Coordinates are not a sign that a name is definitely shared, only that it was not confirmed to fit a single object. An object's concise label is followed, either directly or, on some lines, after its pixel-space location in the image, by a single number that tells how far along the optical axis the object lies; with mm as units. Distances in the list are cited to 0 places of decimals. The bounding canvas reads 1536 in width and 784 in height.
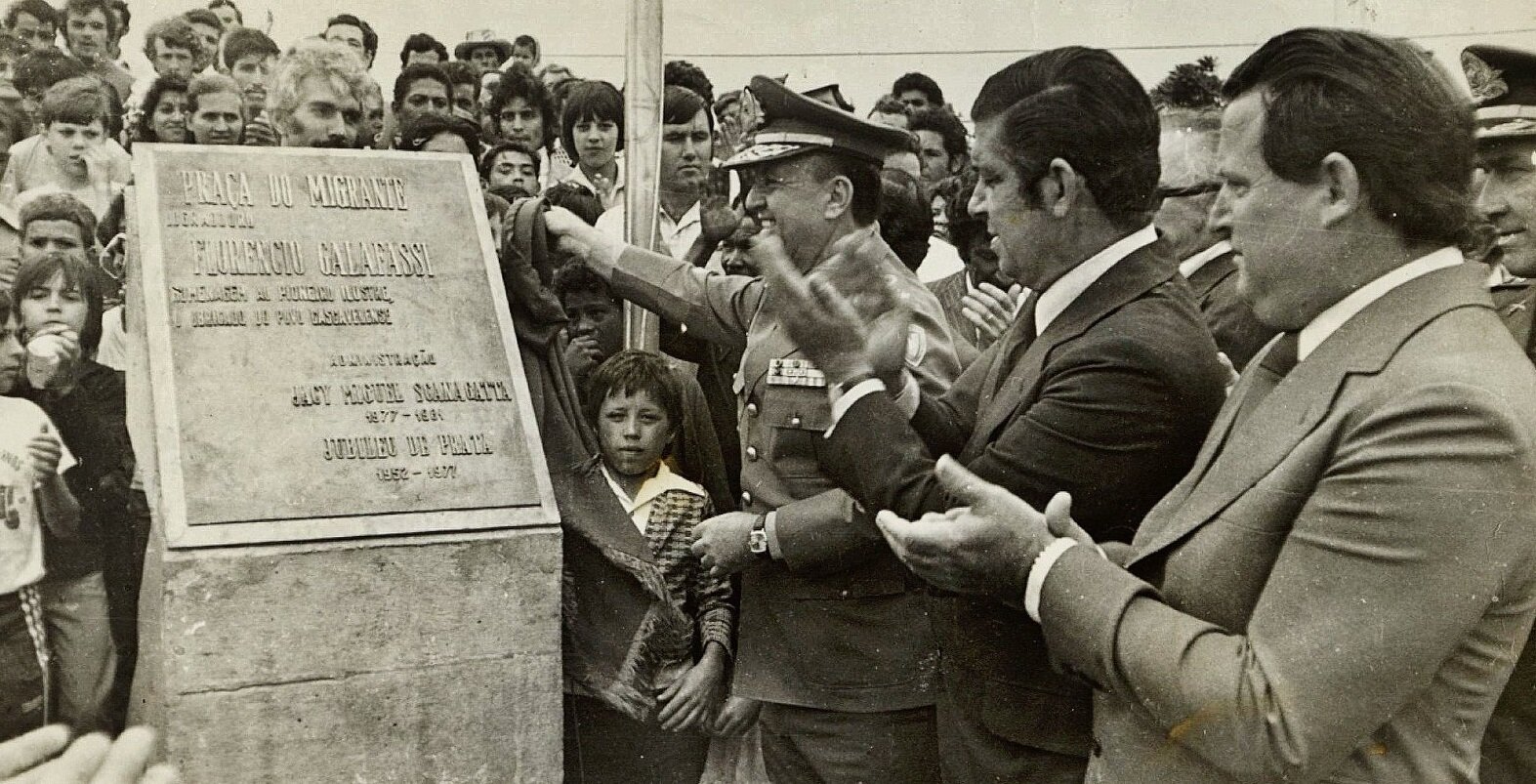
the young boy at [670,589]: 3633
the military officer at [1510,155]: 3111
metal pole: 4375
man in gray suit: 1611
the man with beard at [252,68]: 5066
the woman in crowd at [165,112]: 4805
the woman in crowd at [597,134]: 5371
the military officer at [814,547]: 3275
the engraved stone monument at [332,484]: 2840
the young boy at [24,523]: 3367
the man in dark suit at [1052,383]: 2328
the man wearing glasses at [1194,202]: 3498
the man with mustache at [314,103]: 3631
